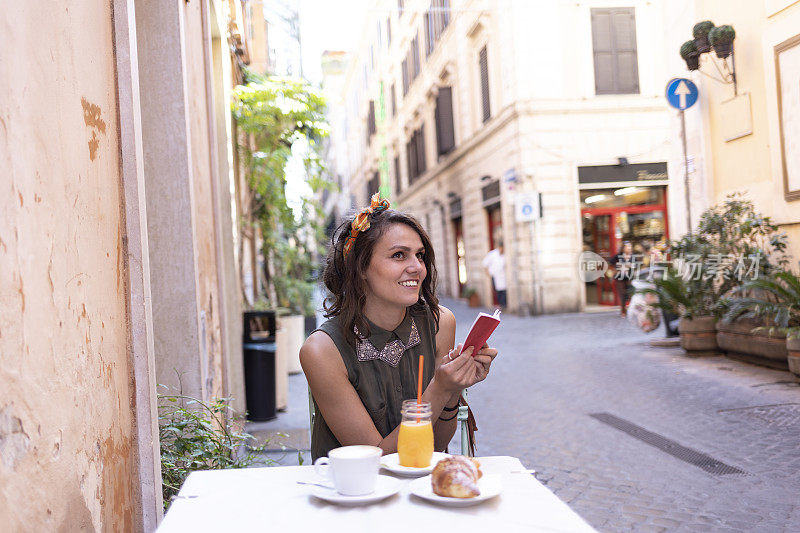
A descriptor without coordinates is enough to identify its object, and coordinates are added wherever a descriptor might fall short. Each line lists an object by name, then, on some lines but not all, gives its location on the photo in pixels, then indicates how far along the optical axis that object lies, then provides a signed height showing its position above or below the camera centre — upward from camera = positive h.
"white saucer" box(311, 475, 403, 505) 1.62 -0.50
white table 1.51 -0.52
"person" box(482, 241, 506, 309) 16.52 -0.17
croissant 1.61 -0.47
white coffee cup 1.63 -0.44
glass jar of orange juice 1.88 -0.44
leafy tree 8.21 +1.24
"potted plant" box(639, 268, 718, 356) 8.88 -0.68
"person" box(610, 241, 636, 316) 13.48 -0.26
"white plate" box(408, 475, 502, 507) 1.59 -0.50
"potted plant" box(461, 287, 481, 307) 20.30 -0.90
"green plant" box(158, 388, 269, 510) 2.92 -0.70
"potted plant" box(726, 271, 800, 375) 6.80 -0.64
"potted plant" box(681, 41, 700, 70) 9.66 +2.58
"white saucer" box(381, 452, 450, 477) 1.83 -0.50
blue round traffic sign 10.08 +2.16
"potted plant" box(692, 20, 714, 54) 9.32 +2.75
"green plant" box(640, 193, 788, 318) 8.31 -0.09
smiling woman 2.40 -0.24
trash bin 6.39 -0.88
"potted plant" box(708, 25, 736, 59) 8.99 +2.56
